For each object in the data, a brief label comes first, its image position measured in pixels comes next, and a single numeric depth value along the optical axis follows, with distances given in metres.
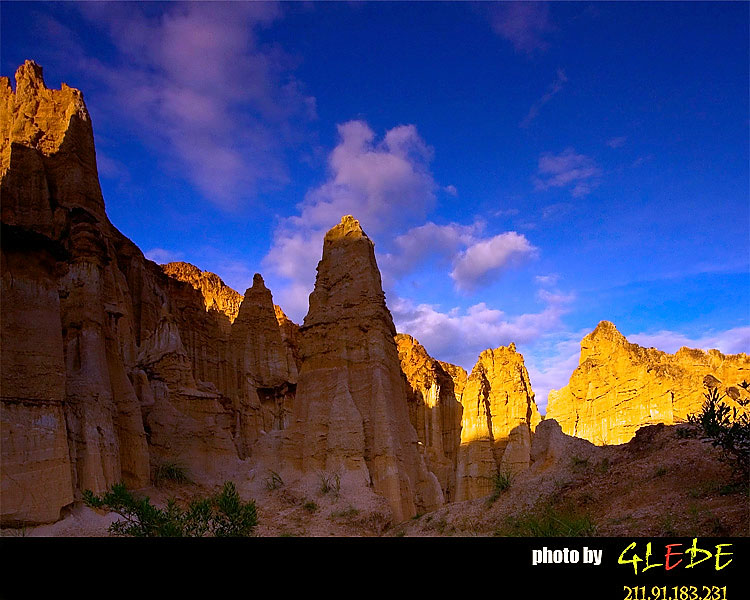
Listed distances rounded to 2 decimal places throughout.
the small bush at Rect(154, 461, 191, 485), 23.62
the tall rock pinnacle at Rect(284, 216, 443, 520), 24.58
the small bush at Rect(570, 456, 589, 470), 14.80
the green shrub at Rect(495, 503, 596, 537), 10.30
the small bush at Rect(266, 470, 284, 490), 24.72
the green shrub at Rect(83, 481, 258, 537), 10.66
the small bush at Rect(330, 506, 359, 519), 21.28
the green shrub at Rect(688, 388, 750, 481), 9.79
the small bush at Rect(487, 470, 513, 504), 15.76
